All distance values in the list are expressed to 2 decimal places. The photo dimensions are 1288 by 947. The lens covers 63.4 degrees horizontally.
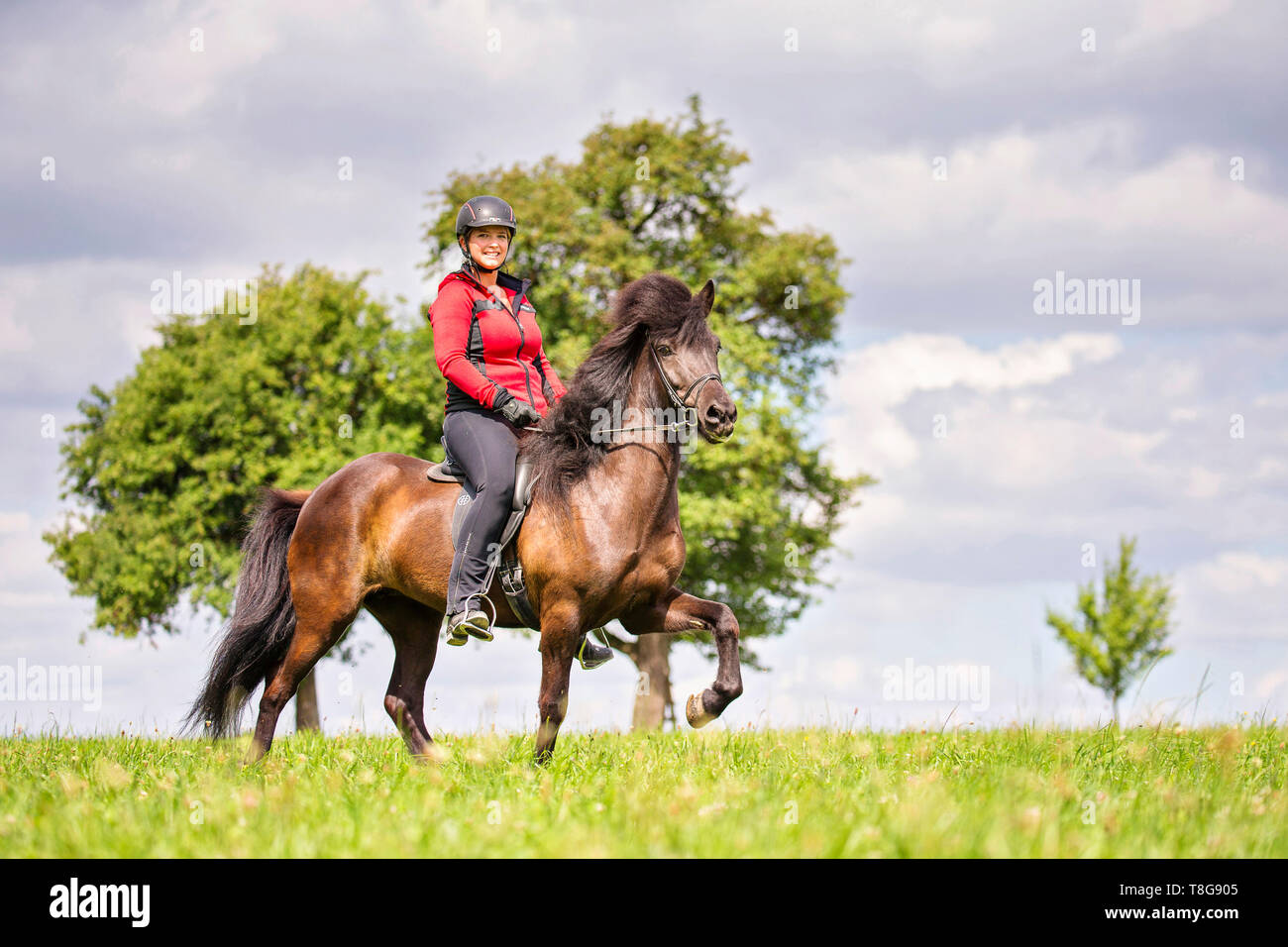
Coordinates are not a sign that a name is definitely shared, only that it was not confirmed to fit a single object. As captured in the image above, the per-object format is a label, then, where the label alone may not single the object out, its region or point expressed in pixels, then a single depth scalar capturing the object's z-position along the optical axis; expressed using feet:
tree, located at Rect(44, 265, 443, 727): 74.79
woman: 23.61
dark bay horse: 22.77
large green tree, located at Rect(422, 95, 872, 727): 72.38
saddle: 23.95
